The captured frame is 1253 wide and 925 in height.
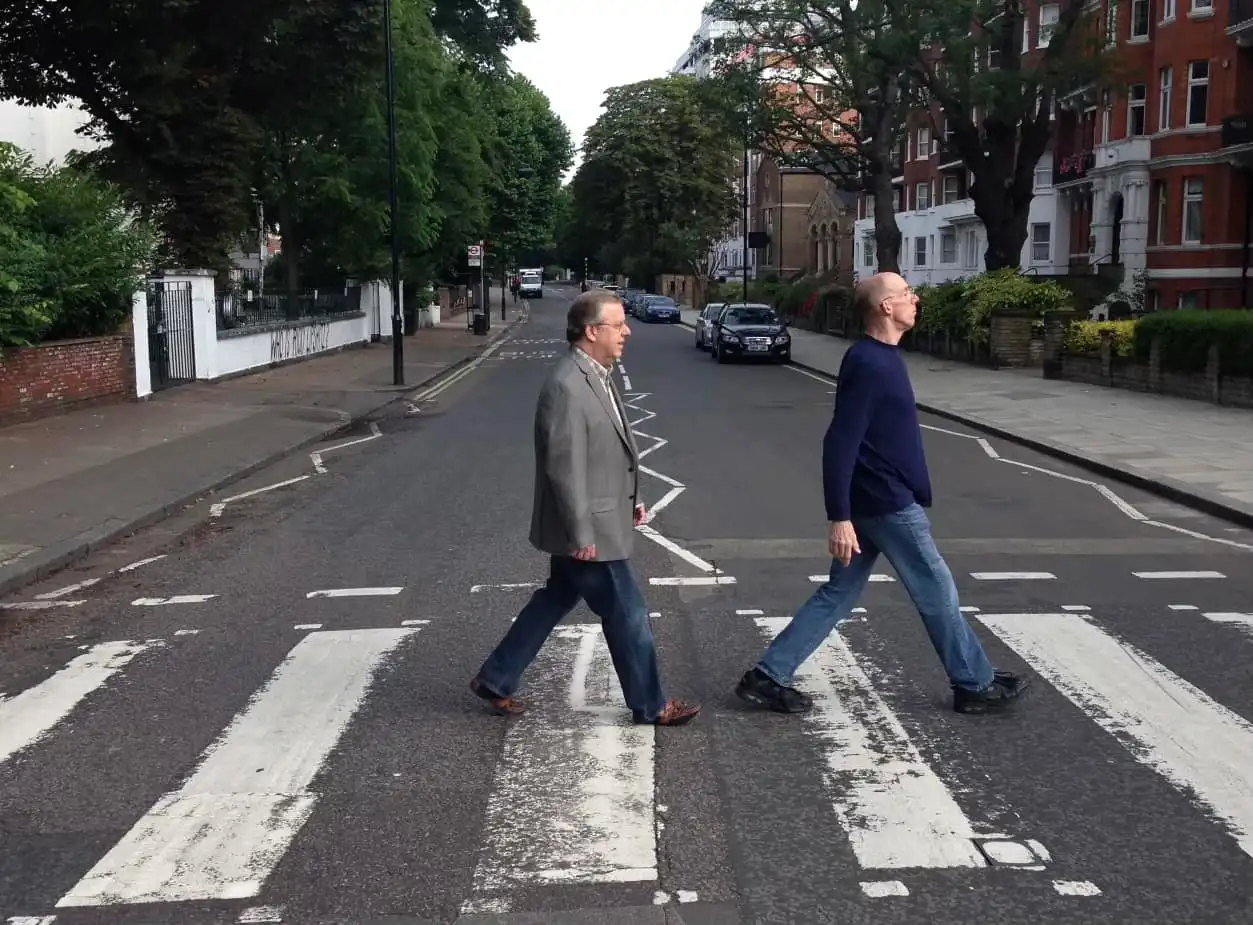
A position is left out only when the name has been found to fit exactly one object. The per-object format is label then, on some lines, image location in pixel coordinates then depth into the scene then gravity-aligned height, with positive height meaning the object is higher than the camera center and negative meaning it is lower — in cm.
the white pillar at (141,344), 2200 -51
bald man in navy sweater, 546 -85
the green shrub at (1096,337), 2409 -40
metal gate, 2403 -42
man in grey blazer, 514 -73
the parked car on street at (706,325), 4184 -32
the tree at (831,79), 3350 +668
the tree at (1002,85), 3058 +546
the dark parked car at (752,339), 3528 -64
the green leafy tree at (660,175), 9025 +969
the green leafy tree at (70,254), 1789 +87
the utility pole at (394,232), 2625 +166
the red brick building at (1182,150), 3591 +472
